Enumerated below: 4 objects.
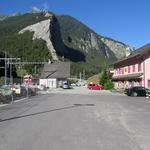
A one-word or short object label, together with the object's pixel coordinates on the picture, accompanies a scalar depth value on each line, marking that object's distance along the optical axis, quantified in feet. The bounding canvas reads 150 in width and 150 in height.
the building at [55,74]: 165.58
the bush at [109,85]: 113.51
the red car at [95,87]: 119.70
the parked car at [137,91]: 72.62
